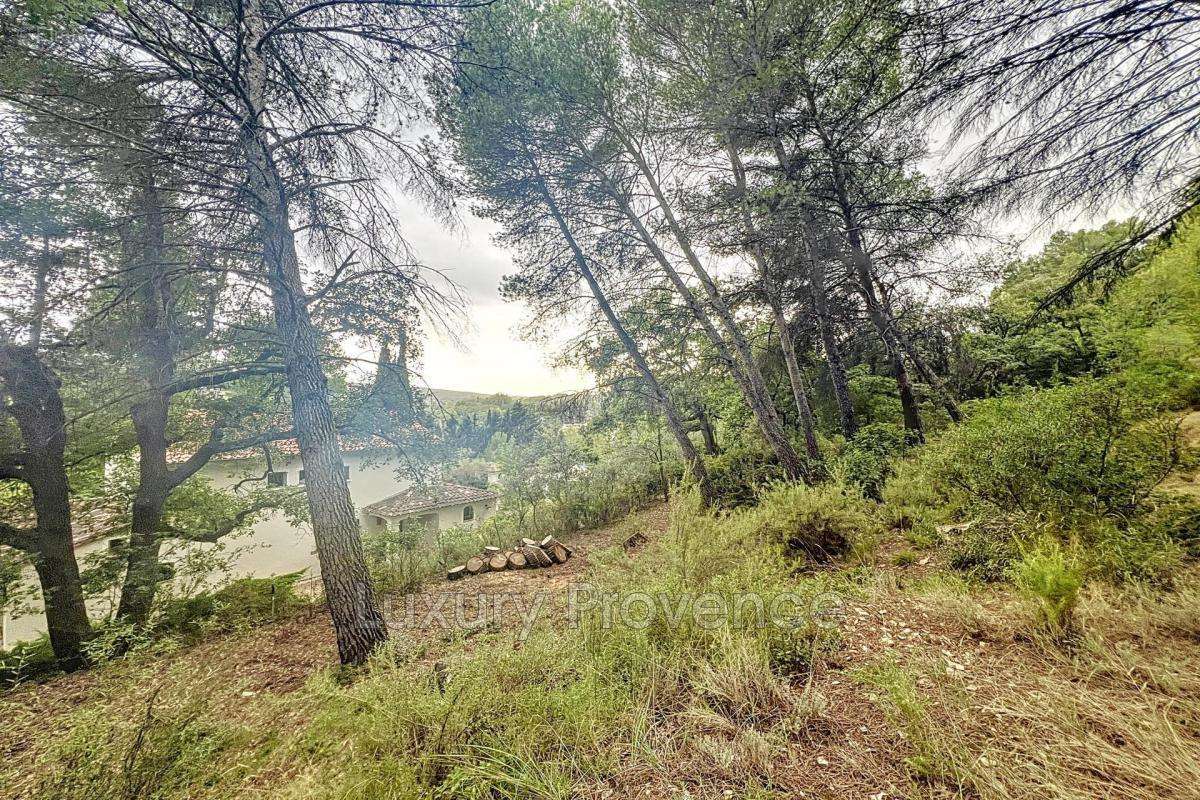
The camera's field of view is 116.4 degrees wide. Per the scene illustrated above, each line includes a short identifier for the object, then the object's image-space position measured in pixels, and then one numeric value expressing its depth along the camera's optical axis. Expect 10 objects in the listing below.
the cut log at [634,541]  6.26
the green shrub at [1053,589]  2.01
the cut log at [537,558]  6.23
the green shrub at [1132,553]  2.36
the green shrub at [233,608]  4.52
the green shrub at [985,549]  2.87
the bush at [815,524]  3.99
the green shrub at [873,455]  5.69
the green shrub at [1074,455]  2.92
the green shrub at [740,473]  7.26
